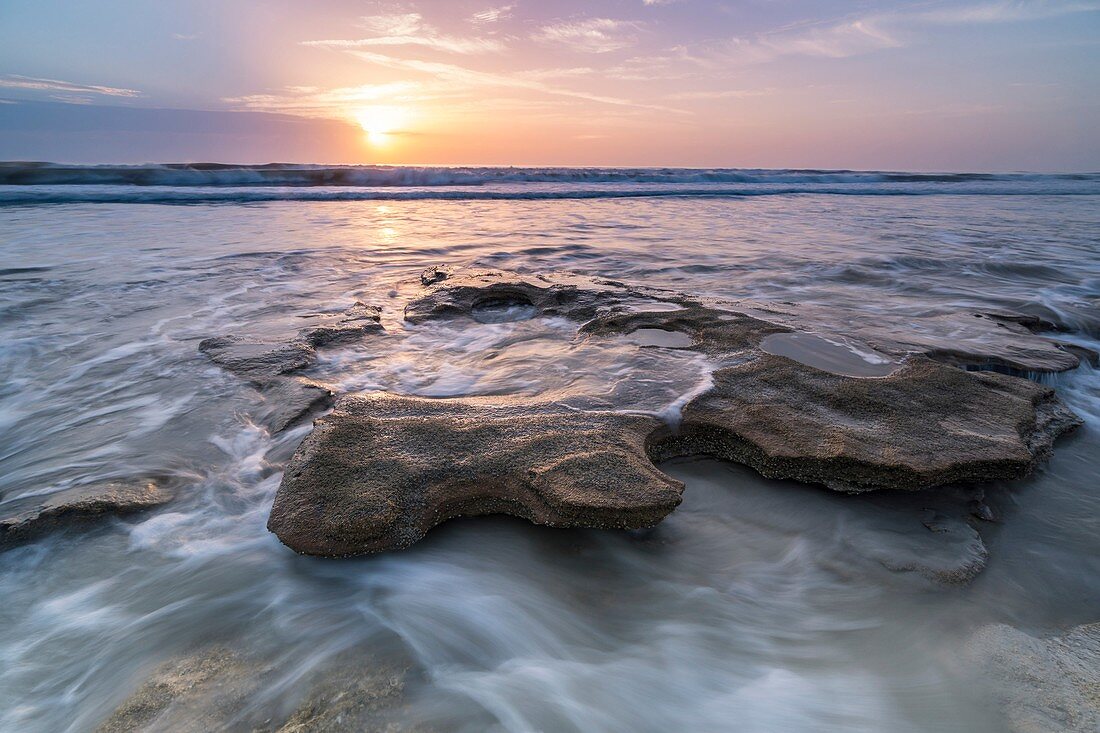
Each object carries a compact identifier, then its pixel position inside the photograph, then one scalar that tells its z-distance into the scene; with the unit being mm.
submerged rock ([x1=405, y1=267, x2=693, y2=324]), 4621
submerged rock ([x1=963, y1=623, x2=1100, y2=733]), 1378
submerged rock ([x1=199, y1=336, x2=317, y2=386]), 3365
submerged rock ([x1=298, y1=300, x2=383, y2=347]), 3936
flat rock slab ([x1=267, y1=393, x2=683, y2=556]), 1887
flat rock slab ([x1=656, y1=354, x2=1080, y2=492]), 2184
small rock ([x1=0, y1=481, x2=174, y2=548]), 2055
